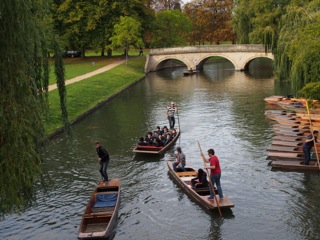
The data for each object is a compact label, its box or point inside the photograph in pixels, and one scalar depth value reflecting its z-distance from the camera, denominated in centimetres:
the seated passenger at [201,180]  1625
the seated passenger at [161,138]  2267
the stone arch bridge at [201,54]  5816
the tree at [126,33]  5672
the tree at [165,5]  9625
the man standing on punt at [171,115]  2649
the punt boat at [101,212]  1302
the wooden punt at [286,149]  2032
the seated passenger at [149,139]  2209
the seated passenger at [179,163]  1853
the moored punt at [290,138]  2189
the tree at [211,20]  8925
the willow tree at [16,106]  884
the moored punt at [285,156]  1938
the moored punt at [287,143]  2100
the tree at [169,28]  6894
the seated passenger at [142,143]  2197
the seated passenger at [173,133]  2415
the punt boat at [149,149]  2139
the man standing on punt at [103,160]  1723
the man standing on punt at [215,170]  1488
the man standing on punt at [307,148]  1862
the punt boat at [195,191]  1487
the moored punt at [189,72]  6044
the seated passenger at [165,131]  2373
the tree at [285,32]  2264
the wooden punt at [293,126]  2459
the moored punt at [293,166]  1838
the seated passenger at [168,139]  2274
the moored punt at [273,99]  3364
